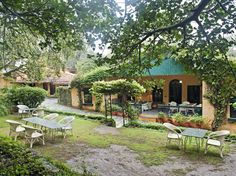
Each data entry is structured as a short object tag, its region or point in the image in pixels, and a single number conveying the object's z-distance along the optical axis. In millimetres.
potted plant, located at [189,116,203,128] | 10669
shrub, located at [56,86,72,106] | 17837
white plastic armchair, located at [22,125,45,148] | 6995
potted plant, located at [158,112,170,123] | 11610
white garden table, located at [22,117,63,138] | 7474
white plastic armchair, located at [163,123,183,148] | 7328
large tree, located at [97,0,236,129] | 3250
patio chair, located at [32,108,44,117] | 11040
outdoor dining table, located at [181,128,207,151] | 6782
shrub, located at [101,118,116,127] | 11074
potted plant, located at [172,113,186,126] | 11055
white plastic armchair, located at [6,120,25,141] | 7437
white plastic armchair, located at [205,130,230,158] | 6657
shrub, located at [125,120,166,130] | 10084
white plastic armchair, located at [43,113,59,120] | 9165
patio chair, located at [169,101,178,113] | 12166
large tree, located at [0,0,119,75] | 3076
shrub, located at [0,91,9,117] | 12179
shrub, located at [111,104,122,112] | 13813
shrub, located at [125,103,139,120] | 11398
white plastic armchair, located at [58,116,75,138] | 8153
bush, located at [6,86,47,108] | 12887
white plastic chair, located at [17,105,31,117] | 11519
